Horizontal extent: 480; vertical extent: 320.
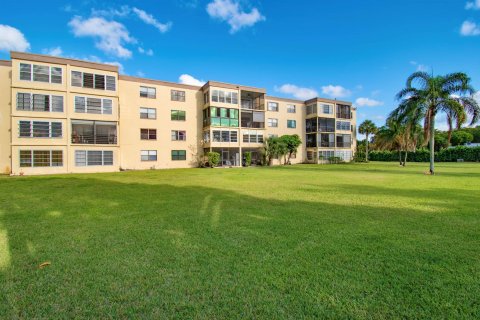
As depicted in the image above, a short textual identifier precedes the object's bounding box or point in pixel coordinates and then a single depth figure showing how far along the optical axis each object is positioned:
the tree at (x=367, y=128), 47.34
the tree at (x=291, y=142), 36.31
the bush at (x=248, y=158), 33.81
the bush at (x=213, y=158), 30.61
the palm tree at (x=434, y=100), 18.16
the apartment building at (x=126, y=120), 22.95
